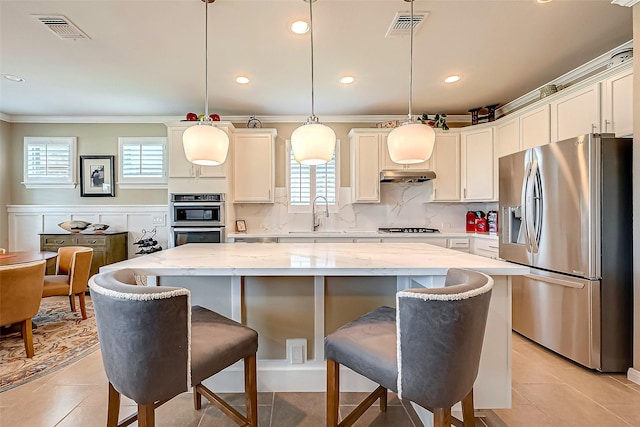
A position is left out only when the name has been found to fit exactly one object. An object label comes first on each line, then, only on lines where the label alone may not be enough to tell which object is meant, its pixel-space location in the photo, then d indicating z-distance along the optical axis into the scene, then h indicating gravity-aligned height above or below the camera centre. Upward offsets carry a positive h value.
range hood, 3.84 +0.49
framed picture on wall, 4.39 +0.53
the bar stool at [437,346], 0.98 -0.45
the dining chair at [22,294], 2.20 -0.61
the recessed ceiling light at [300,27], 2.21 +1.41
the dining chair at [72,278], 2.96 -0.66
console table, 3.93 -0.38
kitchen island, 1.82 -0.55
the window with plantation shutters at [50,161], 4.37 +0.77
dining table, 2.46 -0.39
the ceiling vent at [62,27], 2.16 +1.42
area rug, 2.14 -1.13
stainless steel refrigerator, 2.11 -0.26
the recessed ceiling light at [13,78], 3.06 +1.42
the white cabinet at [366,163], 4.02 +0.68
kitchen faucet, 4.28 +0.00
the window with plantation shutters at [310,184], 4.34 +0.42
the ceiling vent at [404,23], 2.14 +1.41
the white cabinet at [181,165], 3.70 +0.60
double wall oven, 3.64 -0.06
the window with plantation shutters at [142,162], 4.39 +0.76
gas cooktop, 4.08 -0.24
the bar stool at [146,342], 1.00 -0.44
